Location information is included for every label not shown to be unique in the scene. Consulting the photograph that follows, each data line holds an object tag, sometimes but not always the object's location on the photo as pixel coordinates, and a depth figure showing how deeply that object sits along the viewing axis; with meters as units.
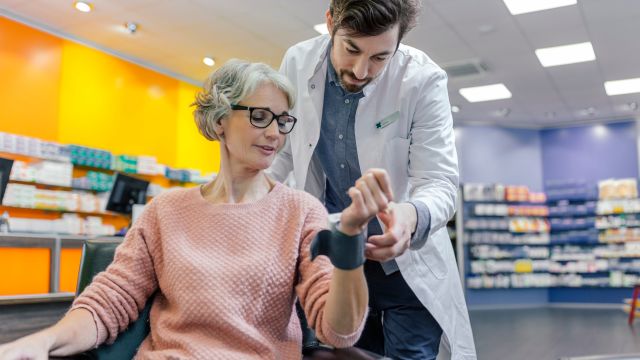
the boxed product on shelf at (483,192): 11.10
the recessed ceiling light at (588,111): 10.48
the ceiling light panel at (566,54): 7.30
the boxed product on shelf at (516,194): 11.26
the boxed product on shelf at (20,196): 6.28
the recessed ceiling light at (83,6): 6.20
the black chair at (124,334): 1.32
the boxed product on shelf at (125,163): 7.53
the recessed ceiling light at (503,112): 10.55
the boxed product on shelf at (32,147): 6.26
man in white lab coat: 1.49
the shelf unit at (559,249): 10.68
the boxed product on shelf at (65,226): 6.39
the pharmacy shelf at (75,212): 6.48
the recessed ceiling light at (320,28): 6.69
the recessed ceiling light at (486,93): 9.17
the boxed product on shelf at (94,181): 7.03
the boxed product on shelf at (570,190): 10.97
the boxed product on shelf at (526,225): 11.24
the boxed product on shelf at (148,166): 7.82
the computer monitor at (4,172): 4.80
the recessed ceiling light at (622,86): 8.84
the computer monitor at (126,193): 6.20
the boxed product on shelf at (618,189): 10.56
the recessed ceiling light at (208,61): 7.97
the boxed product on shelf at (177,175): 8.30
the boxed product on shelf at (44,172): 6.38
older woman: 1.27
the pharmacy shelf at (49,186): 6.55
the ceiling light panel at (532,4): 5.92
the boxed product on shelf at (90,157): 6.93
